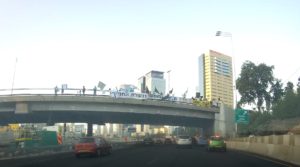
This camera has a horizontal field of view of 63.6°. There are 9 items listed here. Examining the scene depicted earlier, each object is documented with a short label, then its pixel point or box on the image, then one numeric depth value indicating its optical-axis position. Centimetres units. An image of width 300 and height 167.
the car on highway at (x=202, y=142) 3569
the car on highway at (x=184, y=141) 3086
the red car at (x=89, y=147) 1730
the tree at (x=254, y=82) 5125
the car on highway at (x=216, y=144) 2279
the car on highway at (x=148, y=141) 3900
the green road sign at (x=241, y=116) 3133
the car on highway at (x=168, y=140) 4719
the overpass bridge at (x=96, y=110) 3540
